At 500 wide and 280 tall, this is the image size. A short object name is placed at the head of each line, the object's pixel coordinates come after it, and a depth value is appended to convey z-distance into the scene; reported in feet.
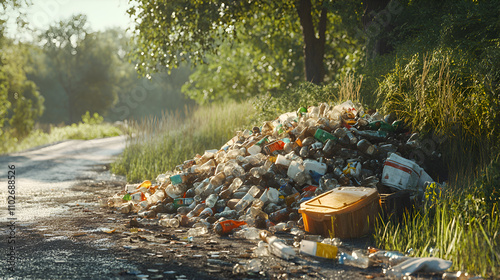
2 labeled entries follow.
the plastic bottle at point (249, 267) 13.19
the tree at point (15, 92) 81.71
